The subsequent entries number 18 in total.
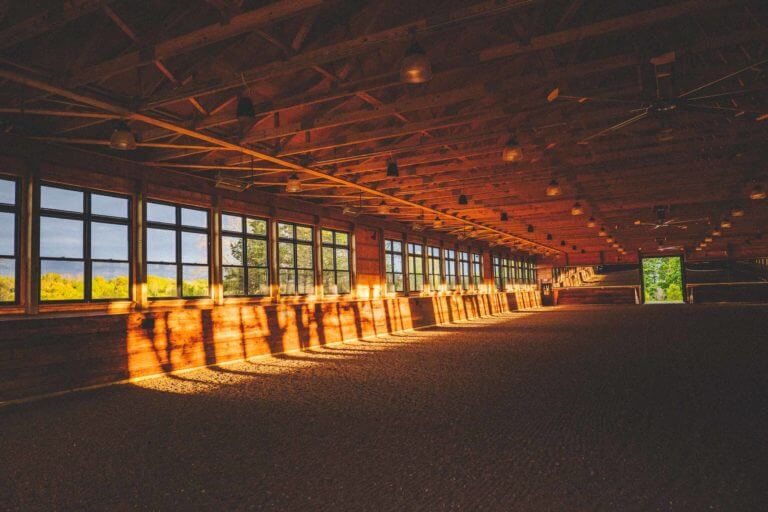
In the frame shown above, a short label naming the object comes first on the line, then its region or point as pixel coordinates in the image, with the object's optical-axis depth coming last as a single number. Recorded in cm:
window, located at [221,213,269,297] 1120
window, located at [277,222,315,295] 1283
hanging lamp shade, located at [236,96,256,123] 552
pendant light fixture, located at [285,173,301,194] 923
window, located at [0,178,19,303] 739
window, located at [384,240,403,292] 1767
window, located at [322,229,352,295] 1453
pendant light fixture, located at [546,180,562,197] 1004
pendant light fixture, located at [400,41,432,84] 412
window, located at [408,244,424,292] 1927
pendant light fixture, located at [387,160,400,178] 872
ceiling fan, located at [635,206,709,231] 1506
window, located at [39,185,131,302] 798
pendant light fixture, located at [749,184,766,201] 1049
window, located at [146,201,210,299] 955
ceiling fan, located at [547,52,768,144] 534
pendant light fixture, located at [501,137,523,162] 706
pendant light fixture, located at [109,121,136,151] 617
